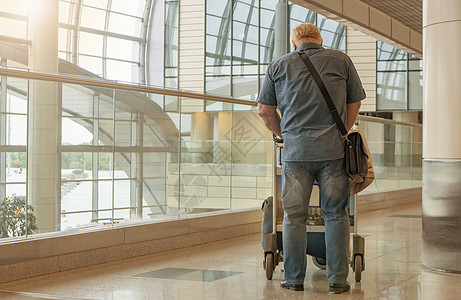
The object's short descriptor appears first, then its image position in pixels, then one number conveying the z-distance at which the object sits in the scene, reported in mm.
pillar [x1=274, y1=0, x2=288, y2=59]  29656
